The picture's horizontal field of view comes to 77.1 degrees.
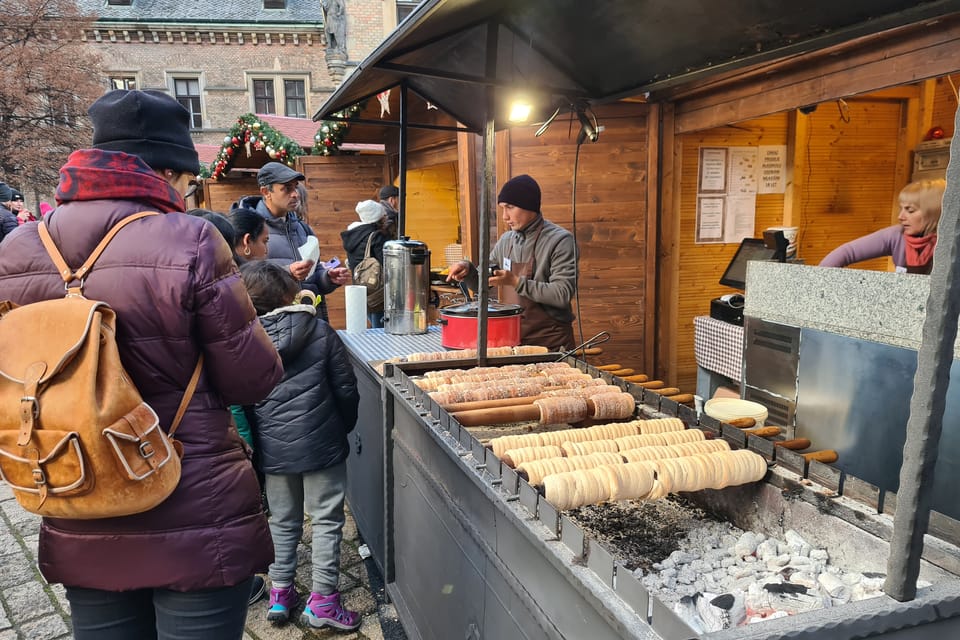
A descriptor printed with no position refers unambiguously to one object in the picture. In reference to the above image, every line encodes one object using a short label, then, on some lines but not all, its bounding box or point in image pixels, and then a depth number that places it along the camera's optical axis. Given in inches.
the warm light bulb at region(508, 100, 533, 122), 126.3
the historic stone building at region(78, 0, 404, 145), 971.3
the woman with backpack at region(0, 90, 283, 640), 60.6
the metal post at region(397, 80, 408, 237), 156.1
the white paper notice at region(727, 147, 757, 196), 247.6
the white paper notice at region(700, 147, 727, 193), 242.8
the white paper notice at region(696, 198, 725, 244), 247.0
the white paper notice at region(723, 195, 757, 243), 251.3
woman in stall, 133.0
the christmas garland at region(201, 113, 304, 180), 367.6
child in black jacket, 108.5
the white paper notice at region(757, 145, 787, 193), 251.3
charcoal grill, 42.4
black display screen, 196.5
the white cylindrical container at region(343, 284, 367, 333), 171.5
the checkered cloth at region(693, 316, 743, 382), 178.9
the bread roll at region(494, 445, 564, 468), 69.7
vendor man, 154.0
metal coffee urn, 161.9
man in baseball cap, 172.1
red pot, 126.6
